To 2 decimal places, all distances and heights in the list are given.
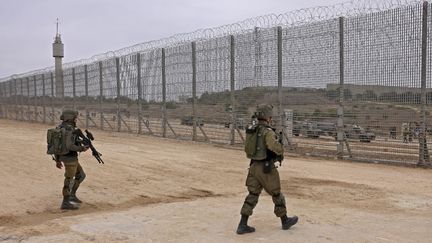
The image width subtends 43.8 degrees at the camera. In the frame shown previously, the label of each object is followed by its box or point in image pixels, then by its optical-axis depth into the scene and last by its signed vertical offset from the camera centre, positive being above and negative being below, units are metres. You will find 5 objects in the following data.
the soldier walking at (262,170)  5.51 -0.67
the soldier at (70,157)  6.99 -0.67
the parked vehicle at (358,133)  11.81 -0.65
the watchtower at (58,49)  51.88 +5.57
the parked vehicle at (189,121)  17.36 -0.50
